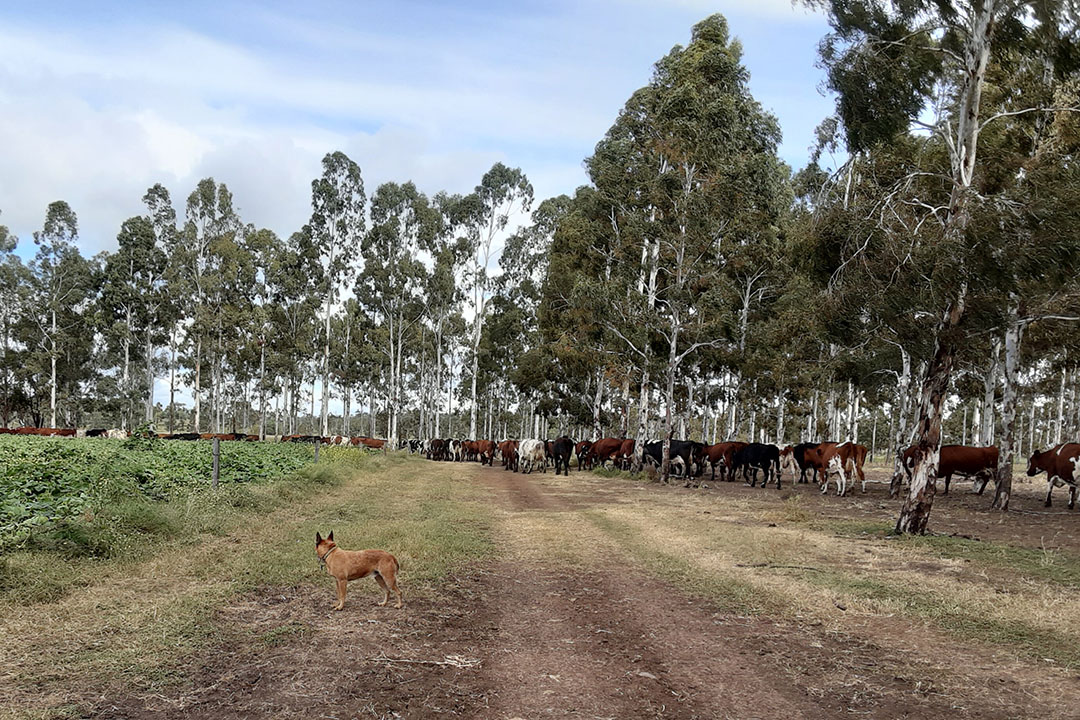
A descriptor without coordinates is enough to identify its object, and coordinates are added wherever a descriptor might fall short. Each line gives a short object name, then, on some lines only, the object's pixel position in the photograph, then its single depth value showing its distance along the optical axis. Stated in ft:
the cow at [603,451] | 102.58
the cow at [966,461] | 64.39
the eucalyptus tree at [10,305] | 167.73
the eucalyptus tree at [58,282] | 169.27
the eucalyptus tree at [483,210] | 156.97
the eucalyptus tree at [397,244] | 159.53
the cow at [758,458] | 78.33
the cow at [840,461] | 67.88
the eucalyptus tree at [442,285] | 156.97
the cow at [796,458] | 81.97
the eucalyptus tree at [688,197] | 79.66
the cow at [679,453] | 85.61
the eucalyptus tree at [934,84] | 38.34
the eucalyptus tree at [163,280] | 172.65
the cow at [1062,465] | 53.62
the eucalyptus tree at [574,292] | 101.50
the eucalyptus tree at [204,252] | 163.84
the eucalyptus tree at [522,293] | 152.87
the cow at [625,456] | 96.53
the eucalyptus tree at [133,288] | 169.07
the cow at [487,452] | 128.77
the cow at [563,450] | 98.84
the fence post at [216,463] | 41.49
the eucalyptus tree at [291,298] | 153.48
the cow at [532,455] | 104.47
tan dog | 20.71
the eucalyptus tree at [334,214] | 152.66
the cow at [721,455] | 86.02
